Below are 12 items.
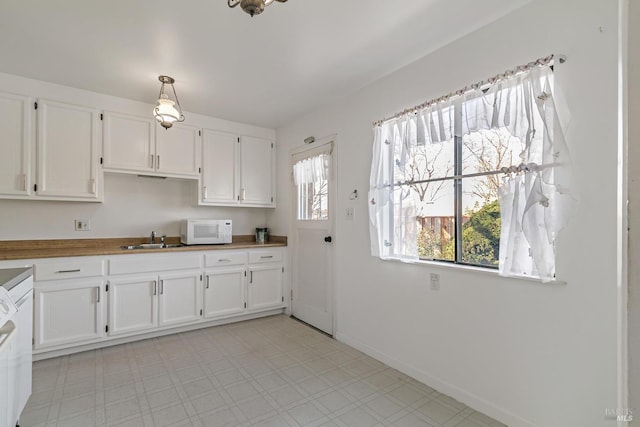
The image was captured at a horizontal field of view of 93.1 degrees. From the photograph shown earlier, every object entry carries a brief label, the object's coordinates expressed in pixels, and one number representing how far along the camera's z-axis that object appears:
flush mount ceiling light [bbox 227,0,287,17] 1.21
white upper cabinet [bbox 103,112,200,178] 3.12
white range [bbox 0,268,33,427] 1.33
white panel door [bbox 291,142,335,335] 3.28
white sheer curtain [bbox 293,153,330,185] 3.33
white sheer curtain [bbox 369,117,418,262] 2.38
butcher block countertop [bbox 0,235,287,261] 2.63
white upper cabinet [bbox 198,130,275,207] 3.70
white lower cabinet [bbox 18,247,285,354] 2.62
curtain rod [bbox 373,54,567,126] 1.66
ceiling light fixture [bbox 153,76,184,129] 2.62
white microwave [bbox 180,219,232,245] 3.55
